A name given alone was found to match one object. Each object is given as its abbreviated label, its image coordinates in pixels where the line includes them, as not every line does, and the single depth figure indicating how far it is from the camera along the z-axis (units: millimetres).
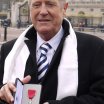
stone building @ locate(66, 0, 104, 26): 53334
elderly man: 3156
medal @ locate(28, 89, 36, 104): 2891
